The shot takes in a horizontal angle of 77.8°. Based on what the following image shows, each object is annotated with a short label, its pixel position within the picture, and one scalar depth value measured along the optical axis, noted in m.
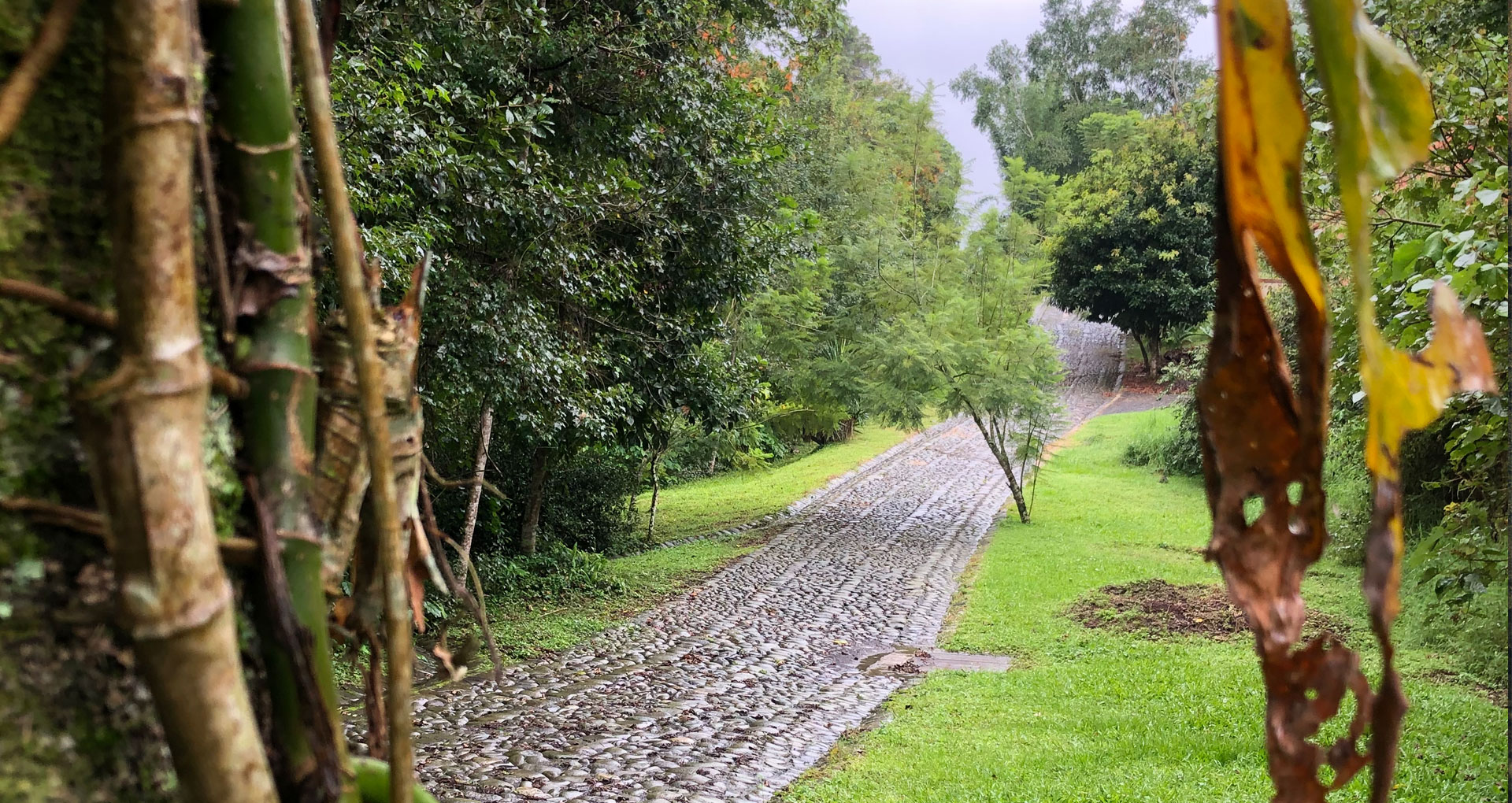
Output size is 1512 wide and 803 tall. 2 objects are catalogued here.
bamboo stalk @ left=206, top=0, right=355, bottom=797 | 0.62
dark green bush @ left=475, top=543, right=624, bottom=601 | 9.09
